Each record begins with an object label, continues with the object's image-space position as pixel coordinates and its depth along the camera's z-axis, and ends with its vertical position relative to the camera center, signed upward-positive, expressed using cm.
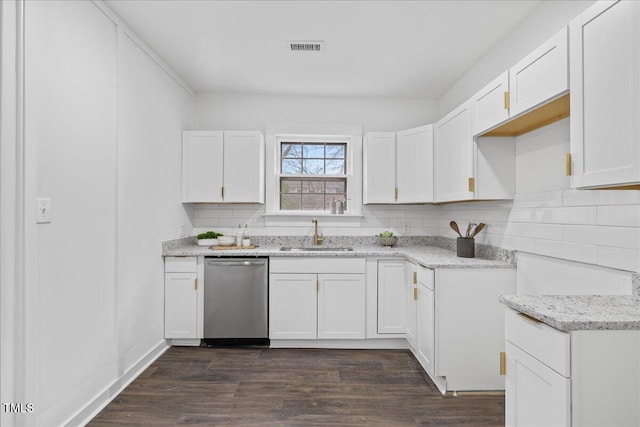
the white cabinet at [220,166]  363 +51
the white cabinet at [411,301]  297 -78
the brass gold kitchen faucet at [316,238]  385 -26
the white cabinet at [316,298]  327 -80
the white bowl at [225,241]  369 -29
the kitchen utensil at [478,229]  285 -11
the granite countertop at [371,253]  270 -36
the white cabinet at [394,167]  349 +51
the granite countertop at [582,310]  117 -36
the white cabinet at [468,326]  244 -79
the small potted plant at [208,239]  371 -27
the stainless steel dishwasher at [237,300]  325 -81
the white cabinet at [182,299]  325 -81
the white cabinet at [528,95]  165 +69
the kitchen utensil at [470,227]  298 -10
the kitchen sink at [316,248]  354 -36
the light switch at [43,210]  172 +2
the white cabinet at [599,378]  117 -55
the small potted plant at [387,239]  378 -26
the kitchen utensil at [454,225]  312 -9
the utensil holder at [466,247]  290 -27
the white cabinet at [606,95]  122 +47
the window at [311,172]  394 +50
